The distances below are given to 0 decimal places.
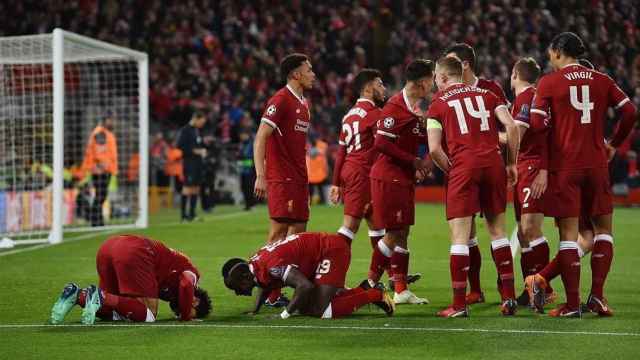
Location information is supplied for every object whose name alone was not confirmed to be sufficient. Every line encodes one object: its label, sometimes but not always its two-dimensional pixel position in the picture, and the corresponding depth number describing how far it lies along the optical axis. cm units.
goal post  3234
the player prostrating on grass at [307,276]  1664
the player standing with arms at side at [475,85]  1903
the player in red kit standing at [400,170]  1906
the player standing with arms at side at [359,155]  2119
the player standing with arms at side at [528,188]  1842
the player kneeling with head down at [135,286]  1612
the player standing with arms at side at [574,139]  1658
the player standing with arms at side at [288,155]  1967
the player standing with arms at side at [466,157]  1678
